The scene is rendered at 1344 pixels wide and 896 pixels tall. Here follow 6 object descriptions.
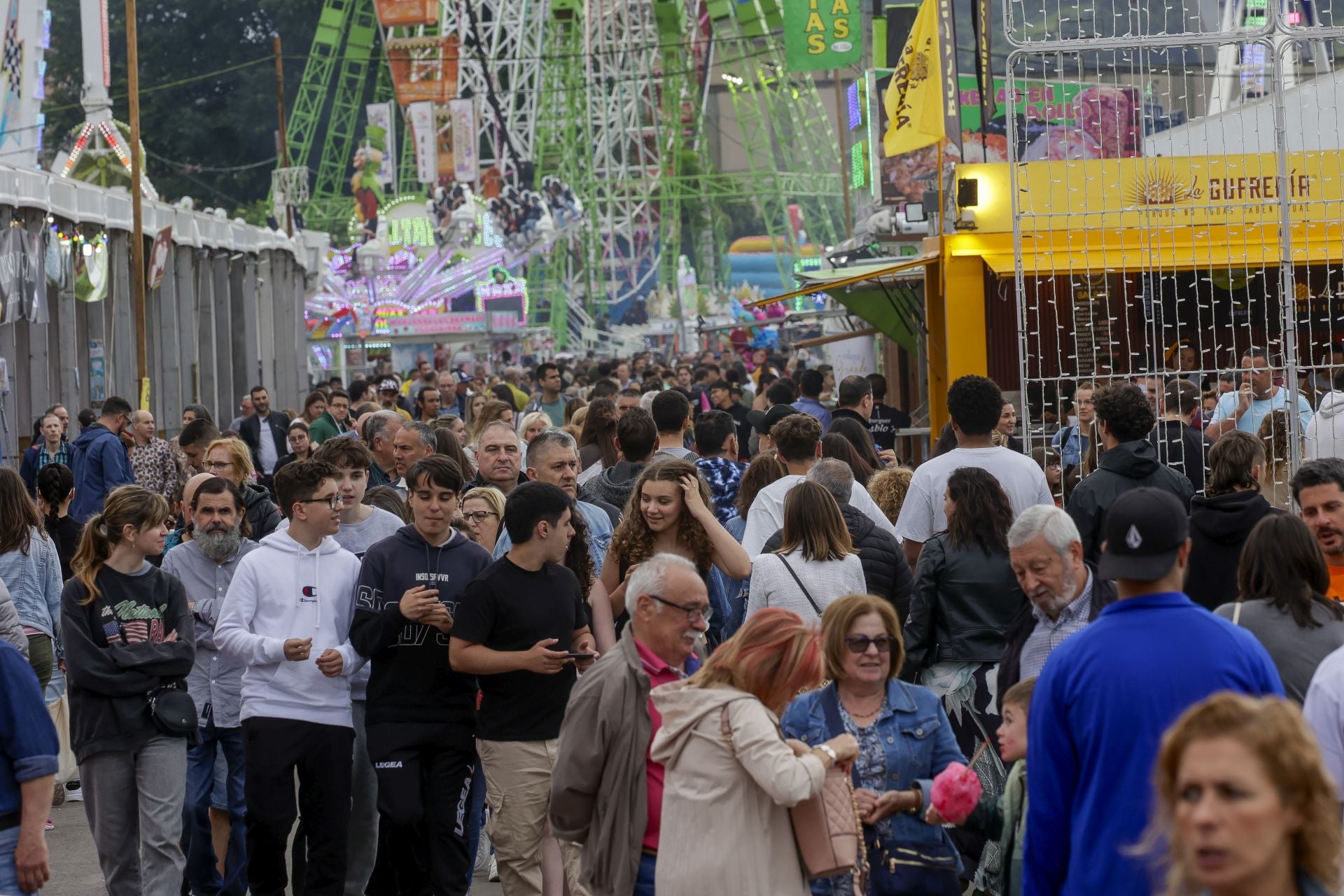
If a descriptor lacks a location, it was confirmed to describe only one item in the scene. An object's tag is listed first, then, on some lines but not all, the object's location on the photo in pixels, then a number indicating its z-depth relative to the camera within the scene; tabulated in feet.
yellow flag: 80.43
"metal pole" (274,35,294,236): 263.29
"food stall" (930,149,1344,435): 66.03
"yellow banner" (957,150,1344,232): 73.77
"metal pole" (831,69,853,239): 229.19
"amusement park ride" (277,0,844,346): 386.73
